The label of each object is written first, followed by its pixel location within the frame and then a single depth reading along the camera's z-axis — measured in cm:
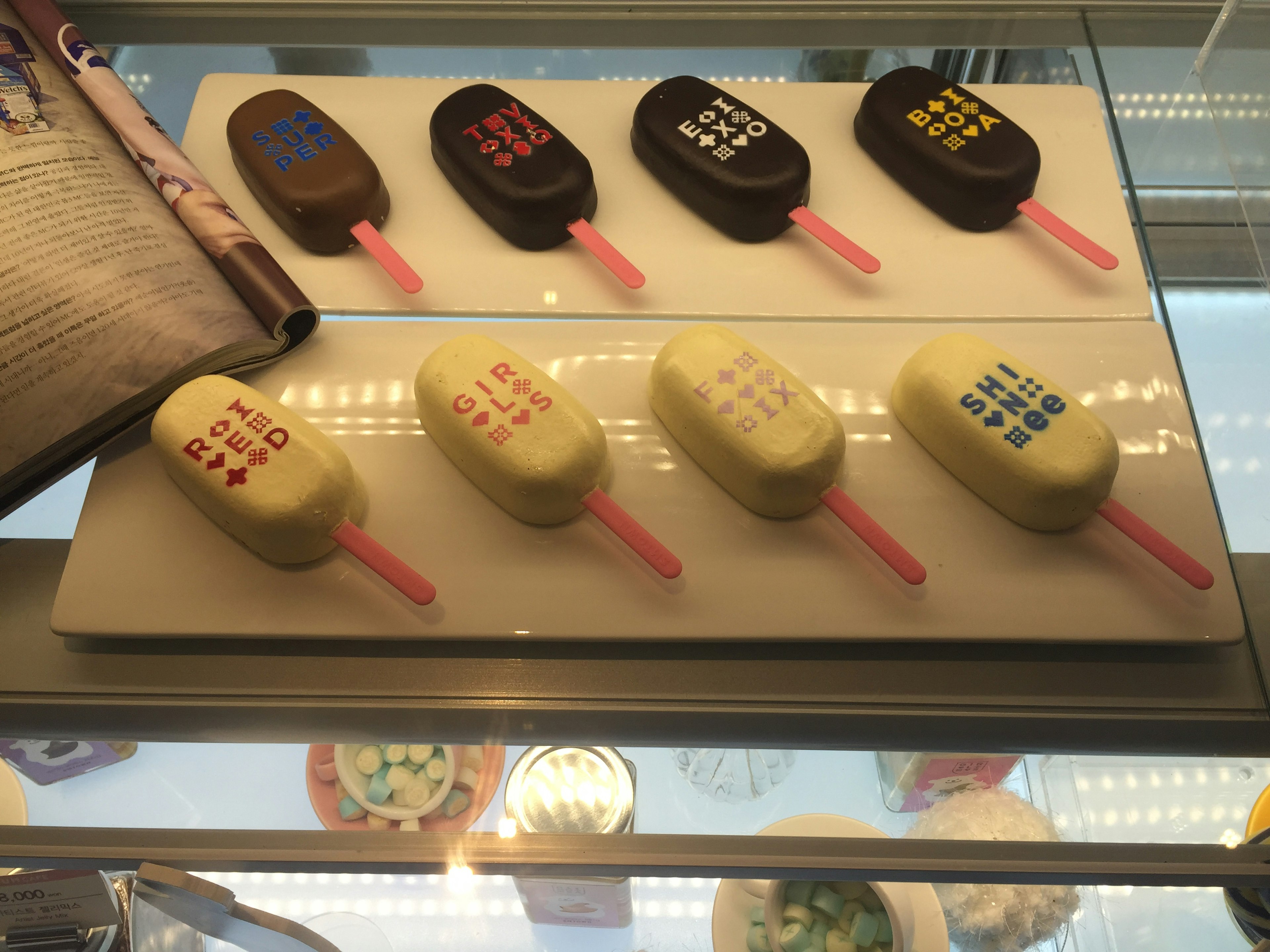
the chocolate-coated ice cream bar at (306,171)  38
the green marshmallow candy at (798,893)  32
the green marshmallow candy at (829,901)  32
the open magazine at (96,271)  33
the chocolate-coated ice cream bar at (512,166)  39
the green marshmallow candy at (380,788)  36
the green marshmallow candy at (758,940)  33
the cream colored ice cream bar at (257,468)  31
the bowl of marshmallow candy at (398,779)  35
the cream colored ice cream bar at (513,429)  32
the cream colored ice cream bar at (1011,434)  32
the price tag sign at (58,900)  28
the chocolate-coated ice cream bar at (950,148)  39
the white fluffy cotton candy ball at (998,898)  33
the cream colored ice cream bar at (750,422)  32
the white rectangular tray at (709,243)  39
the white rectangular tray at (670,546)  32
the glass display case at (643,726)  32
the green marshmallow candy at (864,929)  32
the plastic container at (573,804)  32
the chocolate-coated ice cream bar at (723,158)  39
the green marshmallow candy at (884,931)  32
